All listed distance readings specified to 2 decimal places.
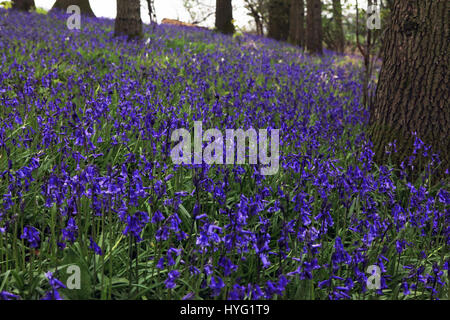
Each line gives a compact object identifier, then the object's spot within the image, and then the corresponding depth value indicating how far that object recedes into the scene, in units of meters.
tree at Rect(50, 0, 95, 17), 16.48
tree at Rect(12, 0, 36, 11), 14.95
